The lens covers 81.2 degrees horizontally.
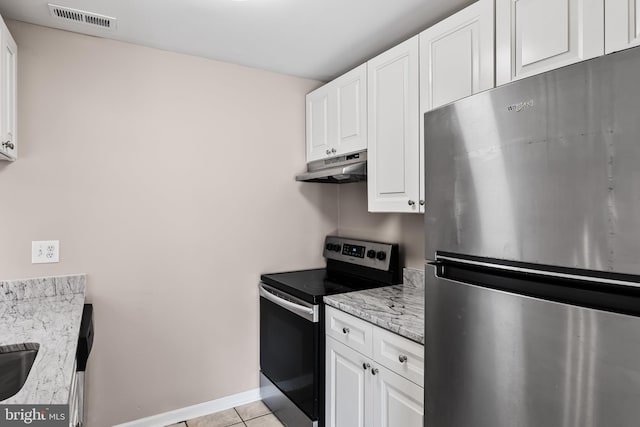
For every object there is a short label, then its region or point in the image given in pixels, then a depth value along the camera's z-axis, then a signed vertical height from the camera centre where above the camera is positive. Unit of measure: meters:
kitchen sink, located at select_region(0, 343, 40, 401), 1.31 -0.54
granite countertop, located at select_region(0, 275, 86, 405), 0.92 -0.45
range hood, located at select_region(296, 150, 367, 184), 2.14 +0.23
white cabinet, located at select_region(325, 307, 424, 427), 1.46 -0.79
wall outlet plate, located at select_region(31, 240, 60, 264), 1.94 -0.22
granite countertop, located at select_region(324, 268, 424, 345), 1.52 -0.47
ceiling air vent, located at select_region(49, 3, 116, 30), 1.78 +0.96
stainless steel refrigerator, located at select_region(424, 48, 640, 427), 0.74 -0.10
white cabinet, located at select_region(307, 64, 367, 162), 2.15 +0.59
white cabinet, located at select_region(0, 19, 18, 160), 1.62 +0.53
